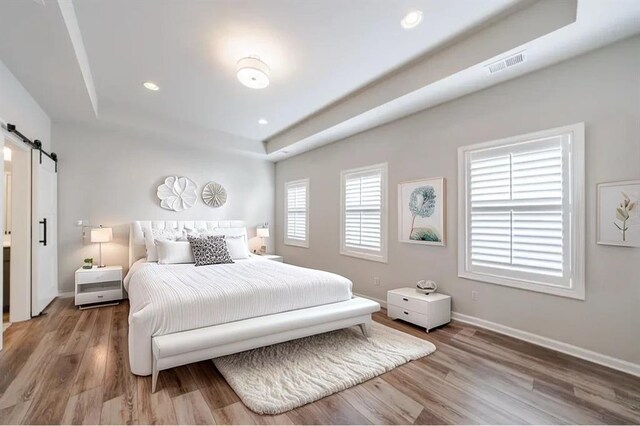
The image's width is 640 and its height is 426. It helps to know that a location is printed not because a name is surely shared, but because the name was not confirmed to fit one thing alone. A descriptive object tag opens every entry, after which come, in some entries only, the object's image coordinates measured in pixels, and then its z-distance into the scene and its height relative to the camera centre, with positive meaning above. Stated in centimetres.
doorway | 330 -29
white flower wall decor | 507 +35
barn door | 344 -24
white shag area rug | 199 -126
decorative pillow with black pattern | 396 -53
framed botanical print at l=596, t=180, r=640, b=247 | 225 +0
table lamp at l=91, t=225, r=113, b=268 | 420 -32
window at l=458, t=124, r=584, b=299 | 256 +1
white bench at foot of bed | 206 -97
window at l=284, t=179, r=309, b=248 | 573 +0
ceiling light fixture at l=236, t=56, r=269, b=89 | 283 +139
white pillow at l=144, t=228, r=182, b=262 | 423 -37
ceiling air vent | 252 +136
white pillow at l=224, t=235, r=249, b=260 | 448 -53
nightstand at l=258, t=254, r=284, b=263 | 548 -86
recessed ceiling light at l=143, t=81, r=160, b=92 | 351 +156
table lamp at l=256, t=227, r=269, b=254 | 588 -39
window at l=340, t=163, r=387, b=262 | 425 +0
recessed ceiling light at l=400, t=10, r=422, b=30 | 232 +160
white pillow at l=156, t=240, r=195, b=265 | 401 -56
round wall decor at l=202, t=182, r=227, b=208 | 551 +35
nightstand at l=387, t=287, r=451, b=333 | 315 -107
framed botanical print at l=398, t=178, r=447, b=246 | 350 +3
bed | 214 -84
